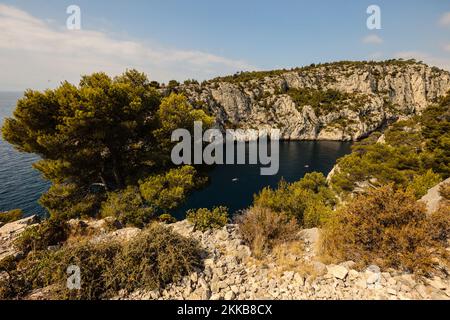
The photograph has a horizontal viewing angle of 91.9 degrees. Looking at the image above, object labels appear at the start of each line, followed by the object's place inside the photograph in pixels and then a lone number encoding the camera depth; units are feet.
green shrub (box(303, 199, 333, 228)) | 45.70
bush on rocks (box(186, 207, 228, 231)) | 29.71
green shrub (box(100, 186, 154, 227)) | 40.93
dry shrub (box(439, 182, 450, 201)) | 32.13
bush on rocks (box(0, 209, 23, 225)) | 55.38
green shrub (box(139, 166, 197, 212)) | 43.11
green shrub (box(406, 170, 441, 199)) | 43.59
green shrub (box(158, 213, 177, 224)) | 47.98
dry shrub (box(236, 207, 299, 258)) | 25.17
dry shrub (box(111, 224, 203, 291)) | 18.35
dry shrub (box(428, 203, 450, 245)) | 20.53
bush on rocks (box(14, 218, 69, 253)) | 27.76
